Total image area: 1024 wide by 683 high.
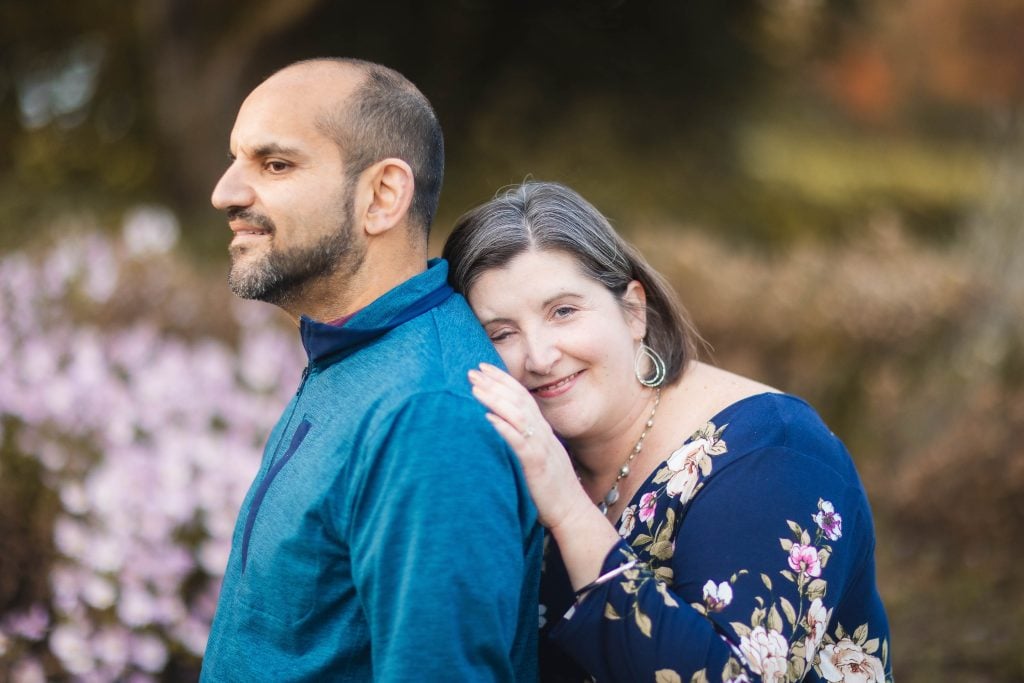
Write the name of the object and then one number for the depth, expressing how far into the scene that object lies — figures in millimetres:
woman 1904
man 1646
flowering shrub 3330
